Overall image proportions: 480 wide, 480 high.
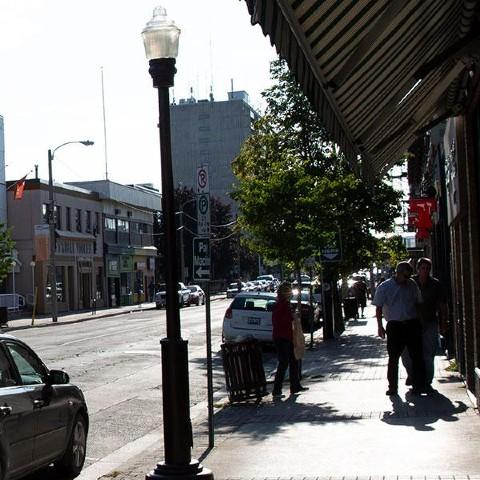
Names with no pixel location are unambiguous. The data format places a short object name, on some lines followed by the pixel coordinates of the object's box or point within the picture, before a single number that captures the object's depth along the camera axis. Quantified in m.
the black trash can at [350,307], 36.72
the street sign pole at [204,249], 9.88
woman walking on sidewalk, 13.98
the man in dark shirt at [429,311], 13.01
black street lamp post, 7.38
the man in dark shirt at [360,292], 40.09
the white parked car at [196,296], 62.72
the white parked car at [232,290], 71.85
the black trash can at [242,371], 13.29
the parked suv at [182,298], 59.12
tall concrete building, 137.25
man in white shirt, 12.66
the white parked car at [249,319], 23.66
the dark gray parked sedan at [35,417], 7.38
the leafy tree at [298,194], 21.84
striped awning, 5.66
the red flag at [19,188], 51.63
